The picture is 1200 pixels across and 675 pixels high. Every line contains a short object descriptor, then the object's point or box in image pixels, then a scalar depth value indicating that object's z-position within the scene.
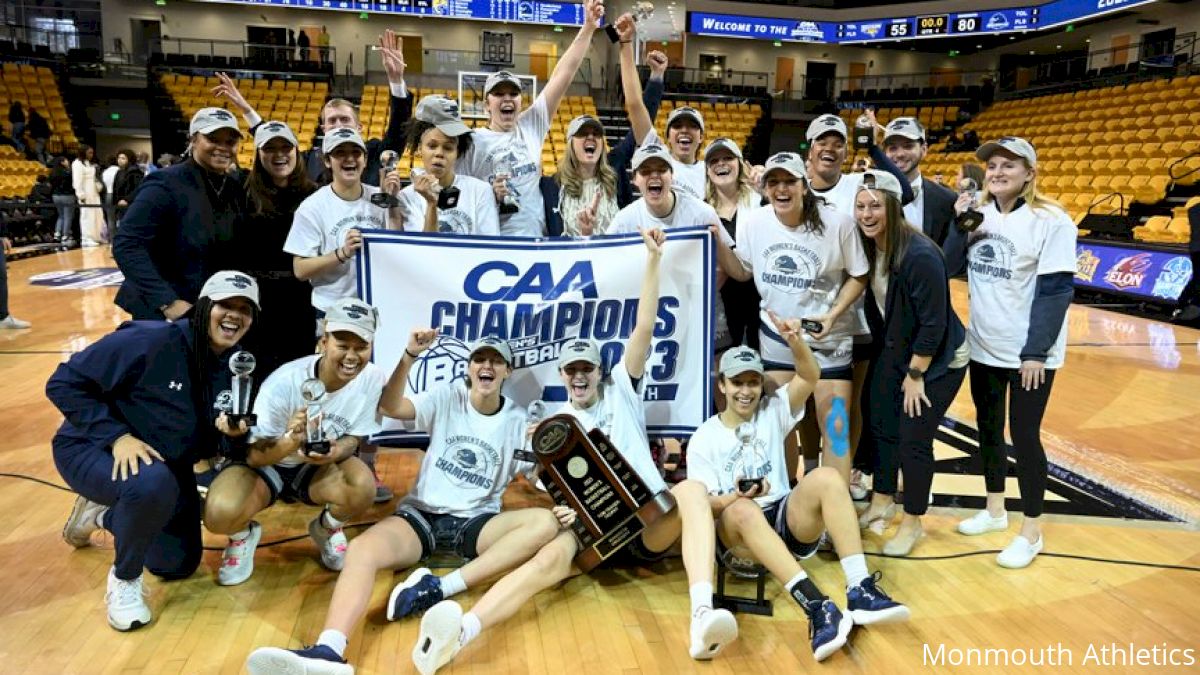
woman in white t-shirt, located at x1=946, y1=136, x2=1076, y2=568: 3.33
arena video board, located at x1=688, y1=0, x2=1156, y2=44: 23.22
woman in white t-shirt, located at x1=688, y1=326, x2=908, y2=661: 2.82
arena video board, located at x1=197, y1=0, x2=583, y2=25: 21.92
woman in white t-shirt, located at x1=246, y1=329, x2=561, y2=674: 2.92
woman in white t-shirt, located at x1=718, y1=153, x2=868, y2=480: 3.46
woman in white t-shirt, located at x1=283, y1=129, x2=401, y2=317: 3.49
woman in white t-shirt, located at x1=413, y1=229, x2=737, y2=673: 2.58
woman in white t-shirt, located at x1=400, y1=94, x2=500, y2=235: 3.64
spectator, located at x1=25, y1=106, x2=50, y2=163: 17.72
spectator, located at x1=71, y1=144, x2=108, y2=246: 15.41
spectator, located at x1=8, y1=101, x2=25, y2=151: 17.34
